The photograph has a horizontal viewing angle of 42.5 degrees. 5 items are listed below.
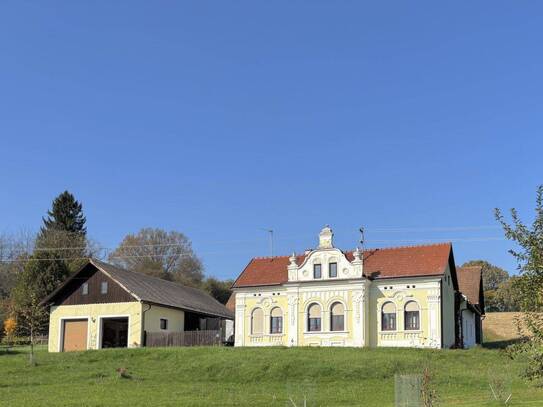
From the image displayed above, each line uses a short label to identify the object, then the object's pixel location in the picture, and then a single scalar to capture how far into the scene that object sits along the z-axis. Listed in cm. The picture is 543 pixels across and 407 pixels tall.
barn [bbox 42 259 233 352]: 4781
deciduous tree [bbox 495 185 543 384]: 1170
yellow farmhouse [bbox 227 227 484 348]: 4341
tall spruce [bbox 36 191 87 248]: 9052
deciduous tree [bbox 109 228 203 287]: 8125
